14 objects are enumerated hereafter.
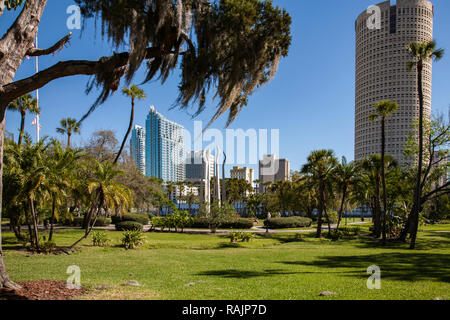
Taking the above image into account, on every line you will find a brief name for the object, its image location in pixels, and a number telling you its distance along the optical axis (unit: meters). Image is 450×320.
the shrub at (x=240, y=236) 23.80
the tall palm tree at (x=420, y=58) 19.55
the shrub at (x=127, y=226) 28.81
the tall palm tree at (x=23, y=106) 28.58
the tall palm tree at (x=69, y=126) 34.70
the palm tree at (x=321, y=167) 28.56
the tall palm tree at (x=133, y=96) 29.94
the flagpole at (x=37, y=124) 31.34
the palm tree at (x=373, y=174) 27.67
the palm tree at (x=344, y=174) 28.75
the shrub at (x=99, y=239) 19.42
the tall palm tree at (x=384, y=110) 22.27
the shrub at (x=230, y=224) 34.87
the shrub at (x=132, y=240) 19.00
